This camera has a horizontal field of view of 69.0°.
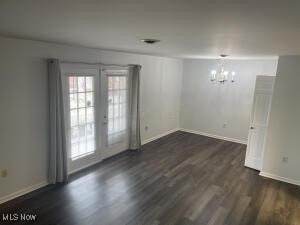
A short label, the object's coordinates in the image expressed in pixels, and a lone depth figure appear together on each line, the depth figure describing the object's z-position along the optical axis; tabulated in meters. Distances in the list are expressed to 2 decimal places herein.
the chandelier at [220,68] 6.41
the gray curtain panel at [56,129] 3.57
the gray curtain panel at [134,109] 5.26
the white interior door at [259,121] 4.55
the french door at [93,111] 4.06
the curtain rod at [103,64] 3.81
